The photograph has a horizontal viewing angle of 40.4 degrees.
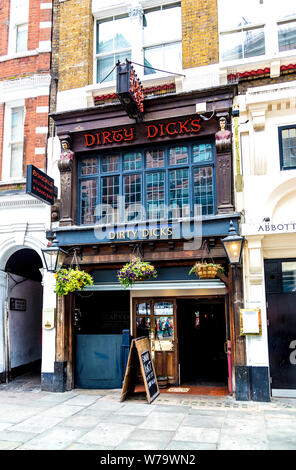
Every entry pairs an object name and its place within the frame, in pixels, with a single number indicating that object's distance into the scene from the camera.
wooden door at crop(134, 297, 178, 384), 10.47
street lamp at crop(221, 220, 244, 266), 8.46
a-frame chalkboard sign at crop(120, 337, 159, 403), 8.69
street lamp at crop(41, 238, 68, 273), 9.65
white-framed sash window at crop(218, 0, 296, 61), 9.93
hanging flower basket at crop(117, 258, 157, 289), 9.20
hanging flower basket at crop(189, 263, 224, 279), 8.66
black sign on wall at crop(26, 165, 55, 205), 9.45
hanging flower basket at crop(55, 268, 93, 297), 9.49
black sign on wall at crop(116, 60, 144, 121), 9.16
